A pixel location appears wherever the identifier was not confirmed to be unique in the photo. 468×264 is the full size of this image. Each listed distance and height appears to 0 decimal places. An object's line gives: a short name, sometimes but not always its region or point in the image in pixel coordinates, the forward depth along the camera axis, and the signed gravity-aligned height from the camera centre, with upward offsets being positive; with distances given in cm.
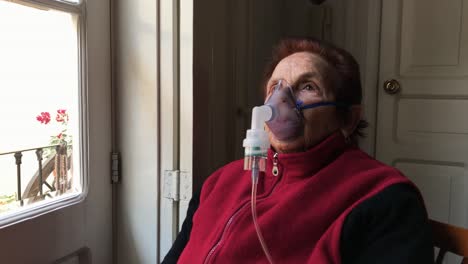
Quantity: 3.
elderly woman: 84 -19
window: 101 +0
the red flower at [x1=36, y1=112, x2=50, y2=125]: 110 -3
